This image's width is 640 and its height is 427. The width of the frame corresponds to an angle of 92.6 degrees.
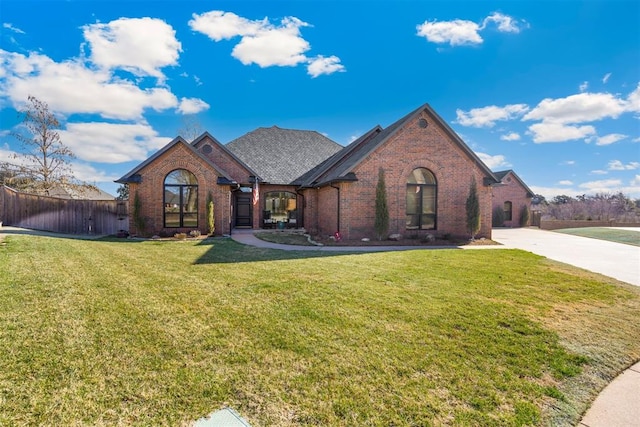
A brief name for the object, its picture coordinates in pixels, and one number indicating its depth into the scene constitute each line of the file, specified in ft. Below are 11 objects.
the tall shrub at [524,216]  88.44
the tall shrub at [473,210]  48.24
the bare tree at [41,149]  72.83
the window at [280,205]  67.72
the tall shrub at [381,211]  44.65
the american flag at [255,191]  56.64
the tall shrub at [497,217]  87.30
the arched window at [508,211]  89.37
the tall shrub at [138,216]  49.37
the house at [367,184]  46.65
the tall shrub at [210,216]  51.29
